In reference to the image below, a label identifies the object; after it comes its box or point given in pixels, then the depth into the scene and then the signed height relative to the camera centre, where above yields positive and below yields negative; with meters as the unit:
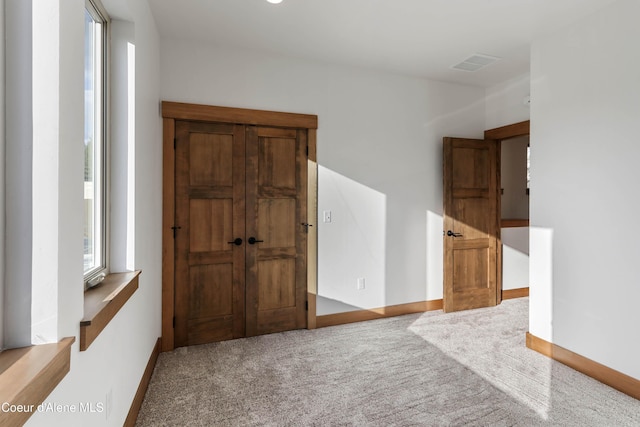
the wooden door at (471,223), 4.23 -0.13
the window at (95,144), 1.76 +0.36
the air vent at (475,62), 3.60 +1.58
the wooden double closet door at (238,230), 3.28 -0.18
